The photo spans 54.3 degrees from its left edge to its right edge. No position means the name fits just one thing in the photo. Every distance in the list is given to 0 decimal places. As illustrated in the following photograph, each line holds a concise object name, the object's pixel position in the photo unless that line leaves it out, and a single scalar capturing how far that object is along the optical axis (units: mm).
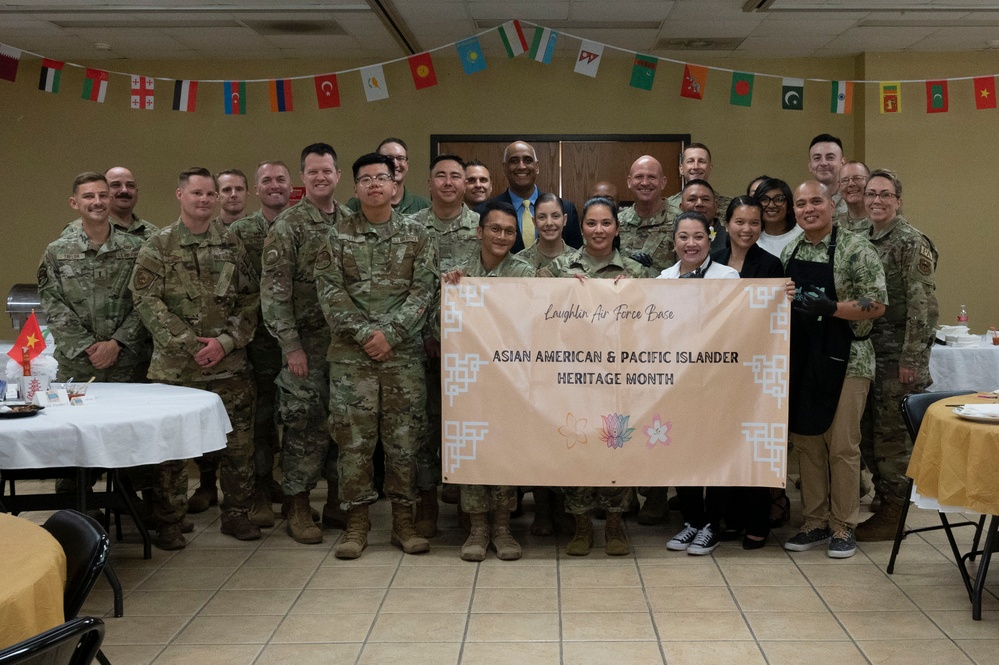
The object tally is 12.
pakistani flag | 7384
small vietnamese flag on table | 4047
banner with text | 4246
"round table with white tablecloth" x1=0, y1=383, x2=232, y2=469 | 3492
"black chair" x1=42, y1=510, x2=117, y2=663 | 2141
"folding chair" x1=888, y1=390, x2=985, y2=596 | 3975
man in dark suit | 5039
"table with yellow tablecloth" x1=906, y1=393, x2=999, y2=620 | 3410
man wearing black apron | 4266
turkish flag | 7395
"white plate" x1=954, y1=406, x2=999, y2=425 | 3473
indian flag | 7520
